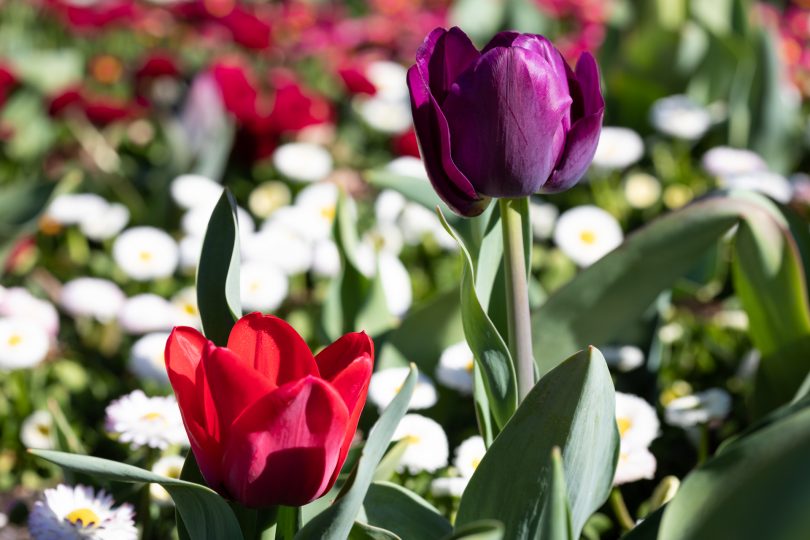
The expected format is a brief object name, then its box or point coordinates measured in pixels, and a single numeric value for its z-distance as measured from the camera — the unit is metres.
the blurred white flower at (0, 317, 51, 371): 1.10
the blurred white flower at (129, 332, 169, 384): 1.09
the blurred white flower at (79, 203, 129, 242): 1.41
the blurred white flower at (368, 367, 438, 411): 1.03
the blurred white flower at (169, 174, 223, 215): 1.36
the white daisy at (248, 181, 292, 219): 1.50
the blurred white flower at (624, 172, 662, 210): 1.55
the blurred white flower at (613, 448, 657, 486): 0.97
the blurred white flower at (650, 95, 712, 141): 1.61
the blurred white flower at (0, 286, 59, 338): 1.17
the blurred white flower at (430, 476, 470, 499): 0.98
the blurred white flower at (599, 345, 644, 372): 1.10
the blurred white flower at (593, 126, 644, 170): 1.53
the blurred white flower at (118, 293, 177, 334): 1.16
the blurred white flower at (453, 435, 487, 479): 0.99
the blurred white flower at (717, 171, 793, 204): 1.30
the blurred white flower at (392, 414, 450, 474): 0.99
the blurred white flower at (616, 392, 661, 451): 0.99
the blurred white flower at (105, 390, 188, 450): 0.95
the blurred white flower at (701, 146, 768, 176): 1.47
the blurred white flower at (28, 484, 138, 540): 0.90
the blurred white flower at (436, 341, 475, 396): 1.04
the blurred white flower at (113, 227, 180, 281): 1.24
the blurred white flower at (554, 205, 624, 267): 1.23
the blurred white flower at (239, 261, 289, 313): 1.16
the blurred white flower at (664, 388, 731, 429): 1.05
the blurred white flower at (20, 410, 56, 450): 1.09
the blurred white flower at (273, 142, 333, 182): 1.56
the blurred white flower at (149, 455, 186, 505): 0.99
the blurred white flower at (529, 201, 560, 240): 1.47
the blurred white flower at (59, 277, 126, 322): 1.21
